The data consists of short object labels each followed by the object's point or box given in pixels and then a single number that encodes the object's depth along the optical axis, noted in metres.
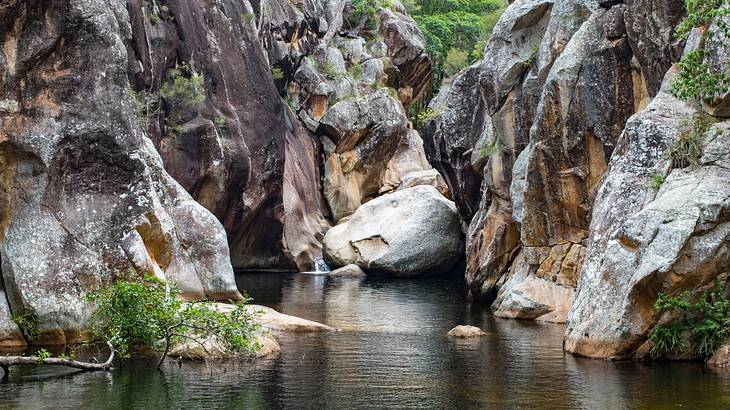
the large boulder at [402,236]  48.06
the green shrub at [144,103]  36.94
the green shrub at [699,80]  22.45
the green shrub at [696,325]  20.70
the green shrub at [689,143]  22.58
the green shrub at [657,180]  23.25
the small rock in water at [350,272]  48.20
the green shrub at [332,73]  59.47
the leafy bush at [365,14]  65.75
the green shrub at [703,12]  22.28
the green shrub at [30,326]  22.75
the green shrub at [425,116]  65.07
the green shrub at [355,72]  60.82
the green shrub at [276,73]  53.16
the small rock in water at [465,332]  26.97
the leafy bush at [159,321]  20.47
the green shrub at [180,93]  41.31
